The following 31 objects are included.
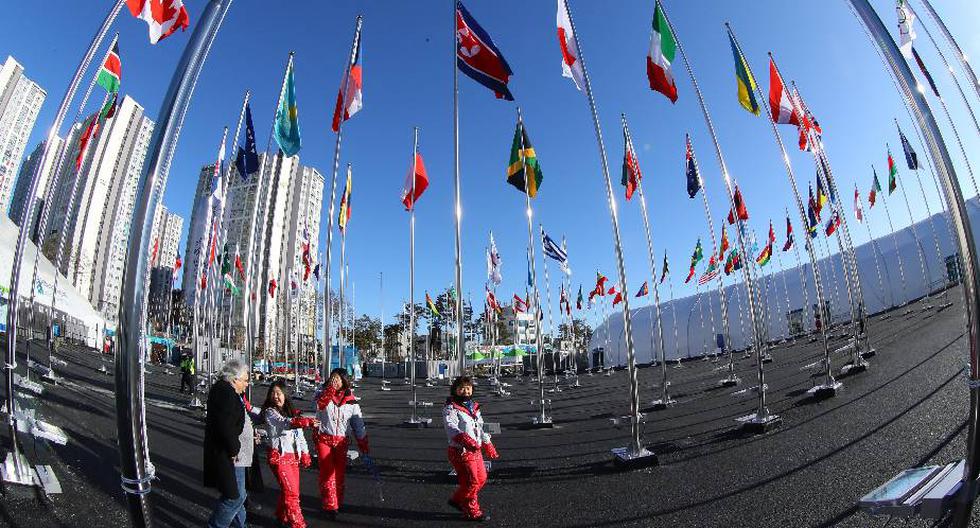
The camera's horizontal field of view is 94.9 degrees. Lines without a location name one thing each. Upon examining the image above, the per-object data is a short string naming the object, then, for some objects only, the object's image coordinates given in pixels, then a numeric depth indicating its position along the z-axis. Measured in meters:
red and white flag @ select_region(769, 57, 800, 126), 10.13
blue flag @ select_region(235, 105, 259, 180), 12.99
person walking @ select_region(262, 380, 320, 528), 5.02
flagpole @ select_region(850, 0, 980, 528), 2.39
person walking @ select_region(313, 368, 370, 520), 5.50
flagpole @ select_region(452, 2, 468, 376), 9.52
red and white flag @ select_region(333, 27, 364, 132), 11.20
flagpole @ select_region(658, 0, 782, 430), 7.82
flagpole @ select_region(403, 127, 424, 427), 12.58
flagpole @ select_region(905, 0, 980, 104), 10.64
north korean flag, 9.06
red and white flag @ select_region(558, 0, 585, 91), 8.97
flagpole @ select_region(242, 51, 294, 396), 12.67
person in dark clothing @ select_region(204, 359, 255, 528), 4.19
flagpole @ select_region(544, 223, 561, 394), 21.57
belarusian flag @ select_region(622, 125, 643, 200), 13.37
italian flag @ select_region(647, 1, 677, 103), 9.36
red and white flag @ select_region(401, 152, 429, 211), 13.06
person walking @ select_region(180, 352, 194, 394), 18.83
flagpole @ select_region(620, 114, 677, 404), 12.16
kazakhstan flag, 10.92
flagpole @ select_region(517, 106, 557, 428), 11.52
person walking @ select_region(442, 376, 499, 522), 5.23
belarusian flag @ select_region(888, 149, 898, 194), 22.58
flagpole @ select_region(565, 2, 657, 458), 6.85
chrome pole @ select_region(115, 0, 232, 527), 2.06
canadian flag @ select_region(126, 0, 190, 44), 7.27
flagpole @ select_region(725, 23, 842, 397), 9.32
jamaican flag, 12.21
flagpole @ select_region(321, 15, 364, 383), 11.39
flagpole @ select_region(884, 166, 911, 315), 34.88
